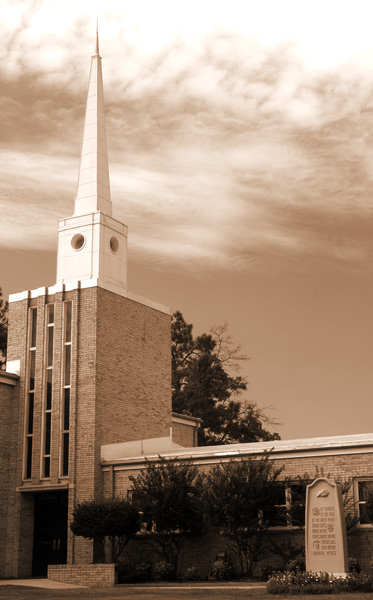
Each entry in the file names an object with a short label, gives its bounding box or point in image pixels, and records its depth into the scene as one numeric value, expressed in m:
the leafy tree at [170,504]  26.48
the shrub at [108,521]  27.12
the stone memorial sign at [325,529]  21.59
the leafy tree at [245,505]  25.16
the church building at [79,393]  30.69
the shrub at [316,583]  19.58
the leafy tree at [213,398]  53.41
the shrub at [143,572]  26.72
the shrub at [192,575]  25.89
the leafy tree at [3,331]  51.28
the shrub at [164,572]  26.36
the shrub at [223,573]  25.41
